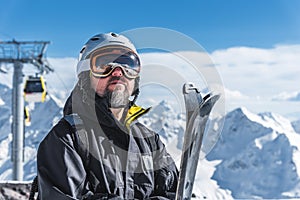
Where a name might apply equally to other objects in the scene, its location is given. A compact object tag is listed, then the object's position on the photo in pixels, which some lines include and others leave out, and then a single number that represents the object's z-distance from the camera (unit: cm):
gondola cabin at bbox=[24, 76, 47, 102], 1598
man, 215
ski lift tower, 1602
